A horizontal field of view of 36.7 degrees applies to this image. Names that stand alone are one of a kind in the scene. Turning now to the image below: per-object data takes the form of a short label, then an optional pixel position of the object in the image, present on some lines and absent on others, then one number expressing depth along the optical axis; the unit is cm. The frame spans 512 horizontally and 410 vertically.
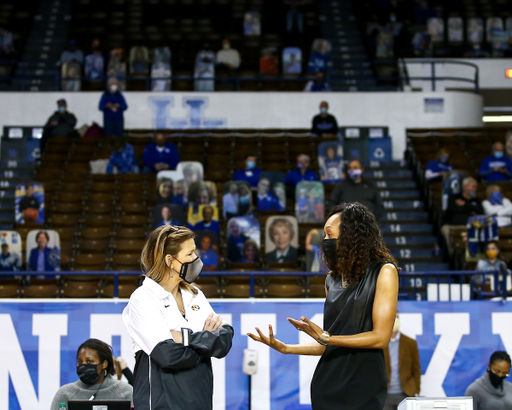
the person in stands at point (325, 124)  1433
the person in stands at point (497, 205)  1093
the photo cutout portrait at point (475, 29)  1930
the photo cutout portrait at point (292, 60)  1730
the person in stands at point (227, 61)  1733
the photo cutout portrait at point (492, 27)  1914
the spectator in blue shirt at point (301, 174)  1192
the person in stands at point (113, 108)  1441
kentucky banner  798
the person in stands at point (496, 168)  1240
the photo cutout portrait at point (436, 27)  1930
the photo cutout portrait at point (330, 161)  1256
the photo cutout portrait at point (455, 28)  1936
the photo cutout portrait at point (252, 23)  1920
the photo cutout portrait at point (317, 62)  1722
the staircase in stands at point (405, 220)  1084
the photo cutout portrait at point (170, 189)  1111
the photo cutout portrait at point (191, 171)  1178
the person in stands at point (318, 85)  1649
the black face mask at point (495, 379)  667
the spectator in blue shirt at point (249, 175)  1202
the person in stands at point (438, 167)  1234
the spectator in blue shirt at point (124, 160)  1274
